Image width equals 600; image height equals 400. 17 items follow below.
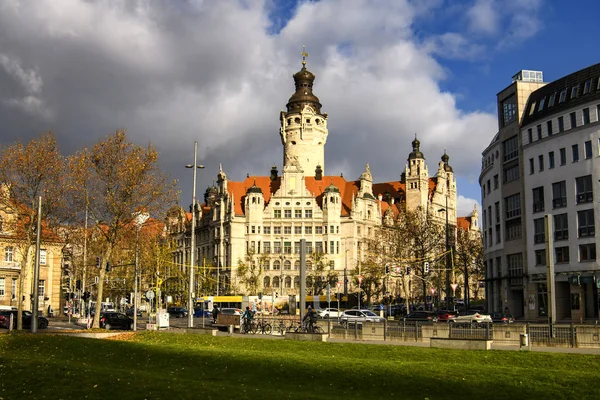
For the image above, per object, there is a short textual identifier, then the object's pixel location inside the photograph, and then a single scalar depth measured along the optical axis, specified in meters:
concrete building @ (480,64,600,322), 63.62
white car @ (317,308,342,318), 77.71
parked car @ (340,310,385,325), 61.66
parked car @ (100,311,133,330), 58.50
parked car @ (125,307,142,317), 95.70
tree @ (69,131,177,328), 49.06
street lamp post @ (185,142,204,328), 51.73
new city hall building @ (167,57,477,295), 128.25
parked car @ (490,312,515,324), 55.62
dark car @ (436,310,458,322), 58.50
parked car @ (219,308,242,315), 77.84
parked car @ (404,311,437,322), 60.94
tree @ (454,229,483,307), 106.53
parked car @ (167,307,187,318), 97.81
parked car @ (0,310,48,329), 55.94
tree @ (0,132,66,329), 49.22
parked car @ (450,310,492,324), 54.38
